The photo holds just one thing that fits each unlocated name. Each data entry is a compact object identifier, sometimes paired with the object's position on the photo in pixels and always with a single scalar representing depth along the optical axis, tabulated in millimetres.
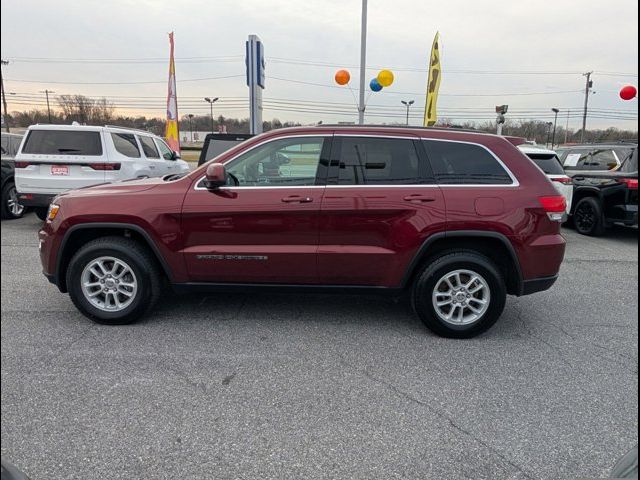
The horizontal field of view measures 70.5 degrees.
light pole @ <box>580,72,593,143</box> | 49656
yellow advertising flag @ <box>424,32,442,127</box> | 14208
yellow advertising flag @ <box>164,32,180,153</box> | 17803
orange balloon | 15086
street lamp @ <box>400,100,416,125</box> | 42938
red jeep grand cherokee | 3797
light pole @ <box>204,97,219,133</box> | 54781
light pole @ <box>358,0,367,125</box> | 15094
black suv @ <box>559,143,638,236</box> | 8234
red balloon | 13009
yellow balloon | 14555
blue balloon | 16394
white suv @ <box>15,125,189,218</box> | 7828
